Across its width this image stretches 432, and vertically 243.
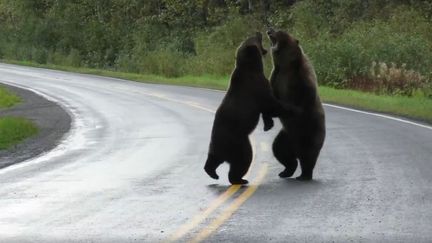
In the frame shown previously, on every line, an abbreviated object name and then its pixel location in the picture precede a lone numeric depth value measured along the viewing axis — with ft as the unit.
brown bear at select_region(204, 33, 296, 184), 61.05
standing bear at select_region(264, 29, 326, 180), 62.95
